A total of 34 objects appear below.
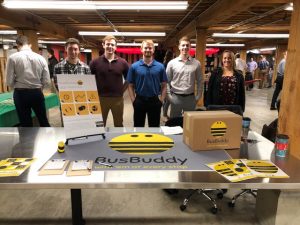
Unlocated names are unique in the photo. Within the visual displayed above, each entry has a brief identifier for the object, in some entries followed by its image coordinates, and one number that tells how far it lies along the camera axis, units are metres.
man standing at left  3.57
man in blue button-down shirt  3.21
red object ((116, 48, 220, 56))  15.65
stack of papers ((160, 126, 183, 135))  2.22
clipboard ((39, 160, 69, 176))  1.39
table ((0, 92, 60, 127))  3.80
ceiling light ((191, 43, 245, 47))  14.28
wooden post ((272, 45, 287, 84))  12.14
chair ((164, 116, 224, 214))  2.39
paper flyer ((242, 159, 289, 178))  1.42
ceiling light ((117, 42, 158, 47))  13.34
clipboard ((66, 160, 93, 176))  1.38
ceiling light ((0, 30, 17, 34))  8.83
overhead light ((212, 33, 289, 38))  8.87
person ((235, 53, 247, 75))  8.30
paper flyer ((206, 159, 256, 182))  1.38
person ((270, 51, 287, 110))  6.88
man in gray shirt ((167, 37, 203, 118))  3.44
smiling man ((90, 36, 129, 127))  3.33
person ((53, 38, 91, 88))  3.17
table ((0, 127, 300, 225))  1.31
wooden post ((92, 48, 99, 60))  15.54
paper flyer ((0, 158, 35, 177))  1.40
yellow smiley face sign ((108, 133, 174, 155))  1.76
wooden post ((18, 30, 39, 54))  6.37
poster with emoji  1.91
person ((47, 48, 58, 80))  8.60
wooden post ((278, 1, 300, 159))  2.55
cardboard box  1.73
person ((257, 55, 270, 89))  15.20
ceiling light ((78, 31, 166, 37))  8.57
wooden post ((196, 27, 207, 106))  7.02
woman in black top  2.99
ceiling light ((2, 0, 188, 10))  4.33
